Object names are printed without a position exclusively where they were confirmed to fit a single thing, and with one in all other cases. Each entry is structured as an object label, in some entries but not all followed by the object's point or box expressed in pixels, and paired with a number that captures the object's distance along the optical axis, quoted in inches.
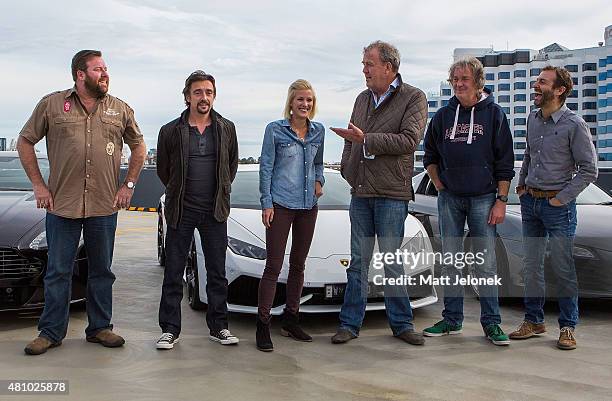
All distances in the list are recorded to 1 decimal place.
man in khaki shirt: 171.6
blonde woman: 178.5
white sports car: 192.9
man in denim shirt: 181.3
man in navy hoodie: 183.9
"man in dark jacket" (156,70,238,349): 176.4
